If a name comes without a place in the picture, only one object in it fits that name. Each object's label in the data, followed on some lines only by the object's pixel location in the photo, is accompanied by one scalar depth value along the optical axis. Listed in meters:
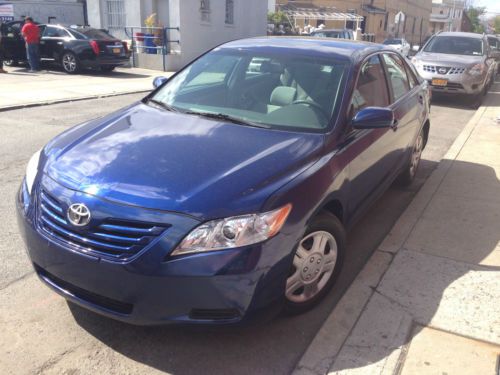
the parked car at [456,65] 11.88
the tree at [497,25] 101.69
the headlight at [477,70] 11.87
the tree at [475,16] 92.28
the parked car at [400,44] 28.98
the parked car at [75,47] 15.80
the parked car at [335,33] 23.56
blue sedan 2.56
